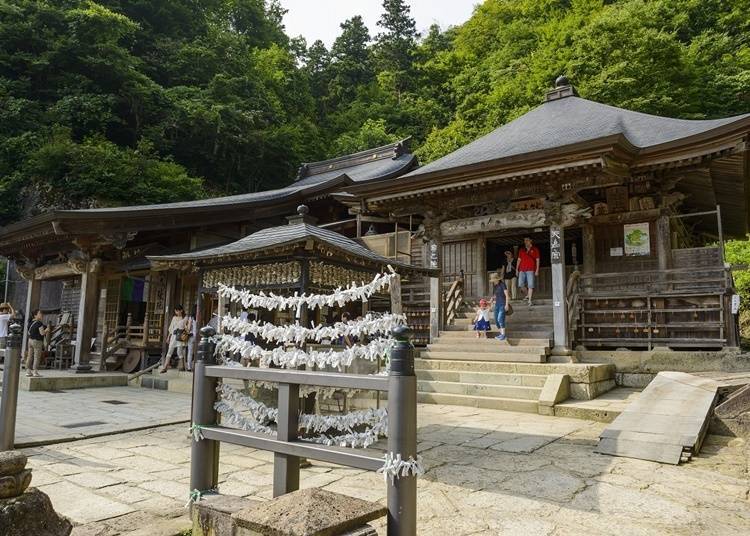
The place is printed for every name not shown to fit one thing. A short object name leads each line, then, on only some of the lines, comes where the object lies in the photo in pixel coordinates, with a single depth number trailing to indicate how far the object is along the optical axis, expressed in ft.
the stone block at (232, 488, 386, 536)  6.90
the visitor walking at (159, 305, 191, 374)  38.75
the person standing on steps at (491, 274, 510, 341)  32.60
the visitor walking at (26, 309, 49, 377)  33.24
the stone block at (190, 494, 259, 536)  8.65
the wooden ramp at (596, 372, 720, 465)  15.65
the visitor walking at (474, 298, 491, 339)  34.01
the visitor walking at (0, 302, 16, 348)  35.81
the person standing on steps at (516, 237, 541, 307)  37.40
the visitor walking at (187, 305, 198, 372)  36.78
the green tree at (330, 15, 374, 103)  119.85
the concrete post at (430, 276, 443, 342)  36.50
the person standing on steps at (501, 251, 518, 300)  42.10
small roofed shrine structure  18.24
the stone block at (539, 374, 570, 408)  24.11
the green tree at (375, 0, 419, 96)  114.62
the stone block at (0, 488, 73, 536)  7.95
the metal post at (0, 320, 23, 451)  17.06
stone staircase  26.53
